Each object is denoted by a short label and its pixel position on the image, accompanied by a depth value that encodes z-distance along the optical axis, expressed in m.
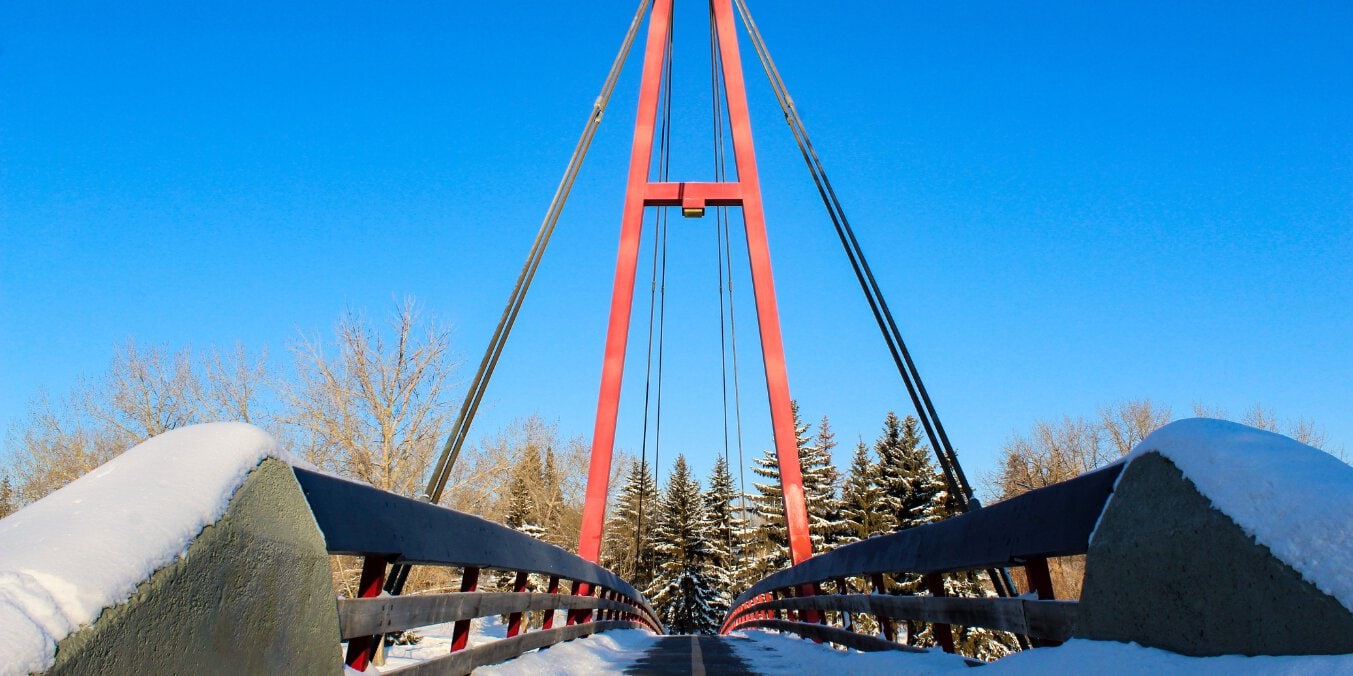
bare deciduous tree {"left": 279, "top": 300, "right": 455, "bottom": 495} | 19.73
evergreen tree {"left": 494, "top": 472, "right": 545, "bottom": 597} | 38.22
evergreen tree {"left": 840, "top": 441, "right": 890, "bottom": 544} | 33.28
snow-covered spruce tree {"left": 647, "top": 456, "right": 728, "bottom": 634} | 43.69
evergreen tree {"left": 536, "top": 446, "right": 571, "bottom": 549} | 40.58
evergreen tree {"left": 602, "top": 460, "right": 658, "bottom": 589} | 48.00
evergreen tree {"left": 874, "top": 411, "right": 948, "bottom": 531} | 30.45
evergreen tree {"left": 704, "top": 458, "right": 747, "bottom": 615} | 44.72
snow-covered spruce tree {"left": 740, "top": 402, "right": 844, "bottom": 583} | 38.59
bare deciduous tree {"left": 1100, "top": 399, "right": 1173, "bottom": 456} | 32.56
